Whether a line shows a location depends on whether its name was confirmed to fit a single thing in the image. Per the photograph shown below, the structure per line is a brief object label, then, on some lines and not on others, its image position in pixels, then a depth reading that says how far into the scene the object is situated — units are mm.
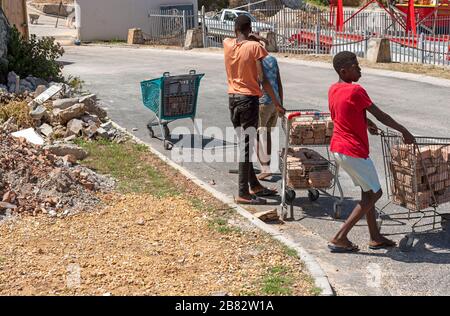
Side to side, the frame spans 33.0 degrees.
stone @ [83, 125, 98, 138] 12238
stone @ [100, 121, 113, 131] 12539
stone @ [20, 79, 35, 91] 14941
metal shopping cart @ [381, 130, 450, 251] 7090
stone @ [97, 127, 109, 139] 12289
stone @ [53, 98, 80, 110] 12906
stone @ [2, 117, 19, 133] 11386
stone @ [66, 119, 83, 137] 12282
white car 33469
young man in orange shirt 8578
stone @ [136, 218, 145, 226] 7773
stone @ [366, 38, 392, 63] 23062
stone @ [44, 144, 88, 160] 10375
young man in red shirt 6773
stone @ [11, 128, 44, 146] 10922
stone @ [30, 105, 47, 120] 12312
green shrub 16062
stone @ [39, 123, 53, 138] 11961
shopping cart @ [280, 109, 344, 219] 8234
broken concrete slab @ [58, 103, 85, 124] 12531
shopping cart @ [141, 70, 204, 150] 12188
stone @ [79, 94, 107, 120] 13095
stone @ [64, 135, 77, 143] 11971
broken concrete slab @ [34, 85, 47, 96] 13906
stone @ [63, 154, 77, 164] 9750
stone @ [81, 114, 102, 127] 12727
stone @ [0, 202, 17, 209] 7867
